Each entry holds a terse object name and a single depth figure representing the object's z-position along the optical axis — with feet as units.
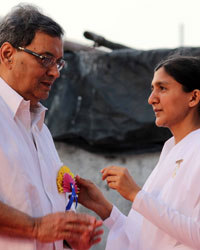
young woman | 7.89
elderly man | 7.07
